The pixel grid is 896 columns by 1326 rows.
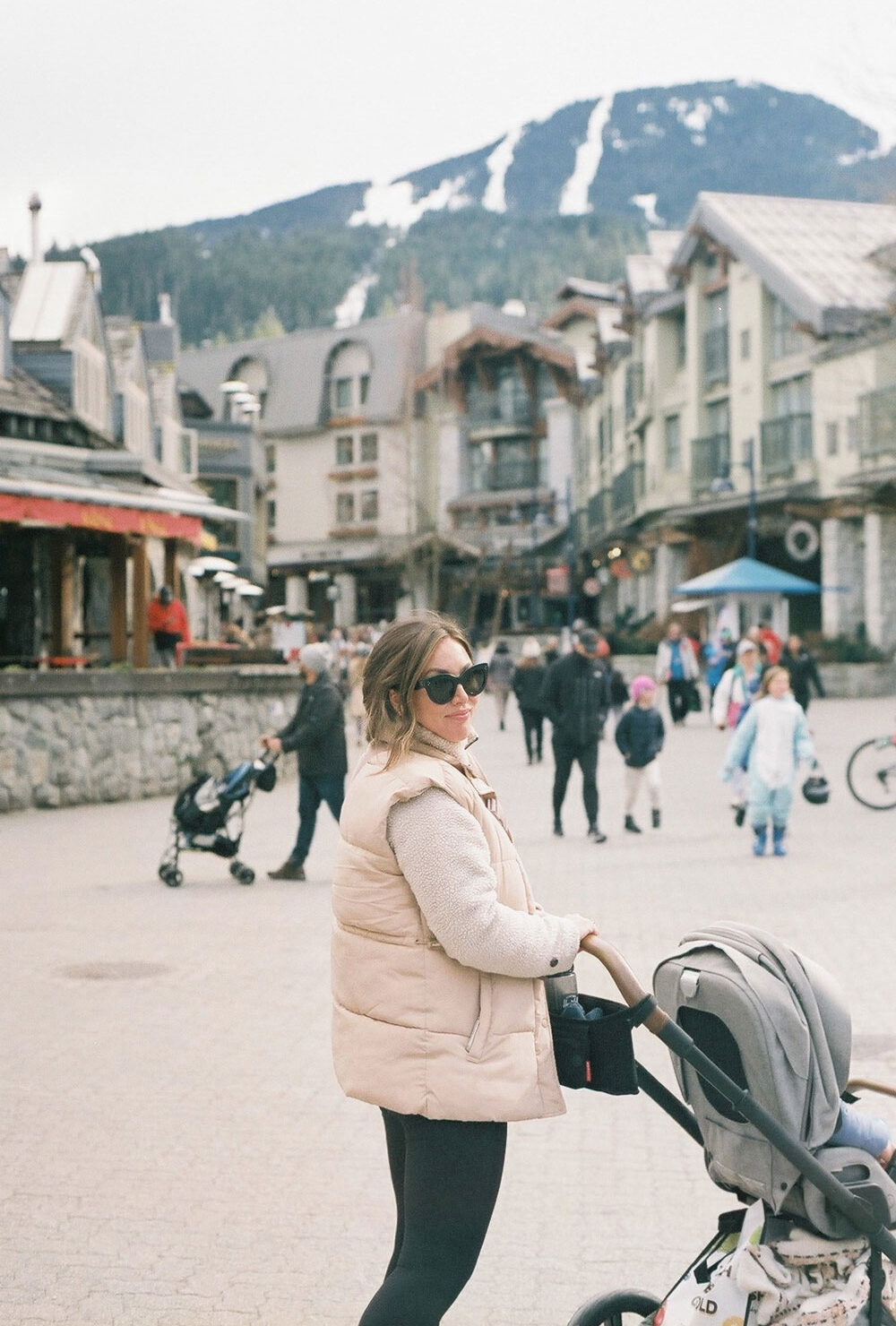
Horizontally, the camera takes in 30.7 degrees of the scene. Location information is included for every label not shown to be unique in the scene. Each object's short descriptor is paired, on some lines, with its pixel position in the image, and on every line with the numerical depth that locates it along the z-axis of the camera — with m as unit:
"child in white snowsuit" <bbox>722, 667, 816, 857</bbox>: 12.56
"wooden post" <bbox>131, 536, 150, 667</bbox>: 20.55
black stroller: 11.33
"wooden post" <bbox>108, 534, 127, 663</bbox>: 20.77
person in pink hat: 14.33
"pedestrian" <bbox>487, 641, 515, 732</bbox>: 29.38
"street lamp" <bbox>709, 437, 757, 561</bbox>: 37.94
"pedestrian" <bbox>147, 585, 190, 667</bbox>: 22.14
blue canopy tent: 33.59
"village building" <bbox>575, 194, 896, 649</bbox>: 37.16
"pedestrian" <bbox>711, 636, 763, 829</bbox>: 17.16
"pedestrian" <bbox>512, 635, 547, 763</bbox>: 22.28
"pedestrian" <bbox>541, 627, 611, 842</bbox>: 13.88
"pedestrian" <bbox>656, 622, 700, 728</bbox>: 27.34
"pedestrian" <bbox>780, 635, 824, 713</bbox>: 22.70
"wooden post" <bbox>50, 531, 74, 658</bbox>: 21.58
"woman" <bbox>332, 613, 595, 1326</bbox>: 2.74
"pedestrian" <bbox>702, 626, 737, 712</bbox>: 28.69
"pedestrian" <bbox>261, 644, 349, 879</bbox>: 11.45
